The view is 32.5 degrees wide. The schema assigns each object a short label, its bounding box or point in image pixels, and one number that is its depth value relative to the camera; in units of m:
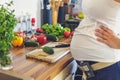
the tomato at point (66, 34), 1.56
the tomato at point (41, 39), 1.39
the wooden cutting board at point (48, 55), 1.08
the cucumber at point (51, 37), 1.45
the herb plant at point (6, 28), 0.91
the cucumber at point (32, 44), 1.33
